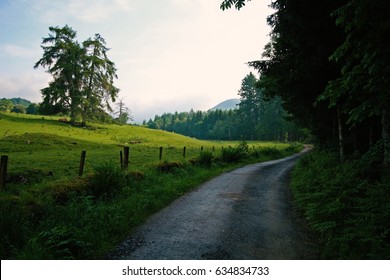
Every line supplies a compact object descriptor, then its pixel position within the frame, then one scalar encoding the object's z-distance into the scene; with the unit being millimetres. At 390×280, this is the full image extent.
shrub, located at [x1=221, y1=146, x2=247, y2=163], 22312
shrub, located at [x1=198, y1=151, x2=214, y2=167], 18172
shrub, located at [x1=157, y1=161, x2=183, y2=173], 14098
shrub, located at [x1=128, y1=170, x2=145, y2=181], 11289
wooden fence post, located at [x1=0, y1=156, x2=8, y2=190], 8094
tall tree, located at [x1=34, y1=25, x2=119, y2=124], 41531
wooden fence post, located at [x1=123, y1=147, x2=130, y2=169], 12690
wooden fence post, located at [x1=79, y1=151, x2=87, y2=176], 10836
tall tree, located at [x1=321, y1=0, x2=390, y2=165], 5566
